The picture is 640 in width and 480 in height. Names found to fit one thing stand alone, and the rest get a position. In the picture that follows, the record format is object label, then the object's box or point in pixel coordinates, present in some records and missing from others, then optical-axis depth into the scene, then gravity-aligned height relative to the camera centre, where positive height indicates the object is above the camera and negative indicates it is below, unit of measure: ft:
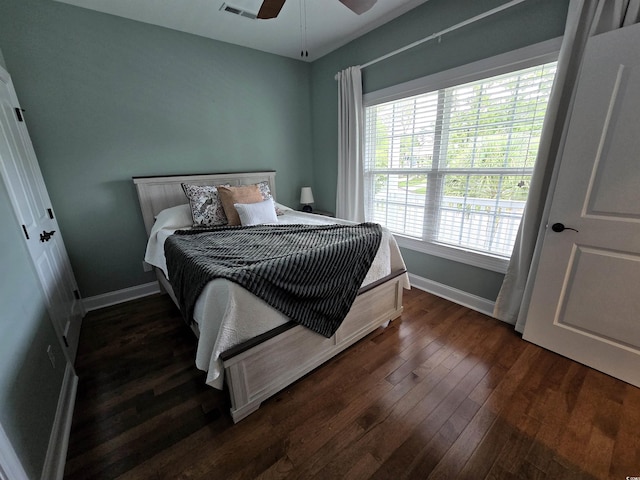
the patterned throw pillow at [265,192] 9.62 -1.04
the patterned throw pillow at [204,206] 8.21 -1.29
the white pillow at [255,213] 8.06 -1.51
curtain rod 5.91 +3.21
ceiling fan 4.81 +2.83
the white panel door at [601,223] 4.64 -1.30
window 6.42 +0.03
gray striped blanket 4.53 -1.86
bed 4.21 -3.08
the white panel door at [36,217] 5.22 -1.07
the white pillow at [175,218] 7.91 -1.58
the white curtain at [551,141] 4.87 +0.30
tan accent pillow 8.29 -1.07
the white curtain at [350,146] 9.52 +0.55
